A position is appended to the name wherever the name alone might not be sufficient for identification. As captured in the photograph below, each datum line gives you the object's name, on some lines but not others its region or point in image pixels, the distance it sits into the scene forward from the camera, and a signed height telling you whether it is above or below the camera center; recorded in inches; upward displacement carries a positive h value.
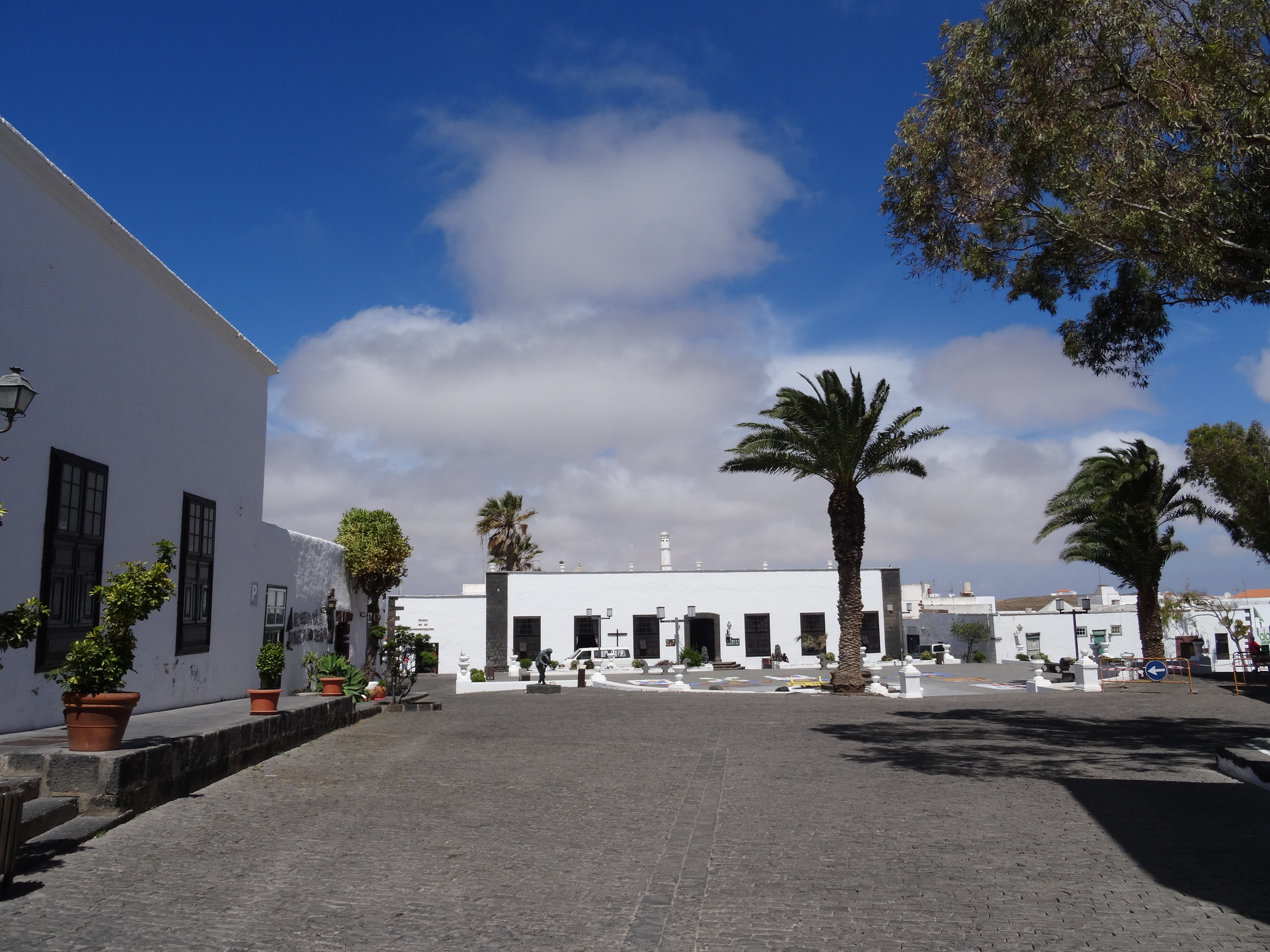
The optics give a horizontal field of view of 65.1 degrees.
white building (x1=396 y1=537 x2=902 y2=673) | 1871.3 +20.7
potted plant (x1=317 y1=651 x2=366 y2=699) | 693.3 -34.6
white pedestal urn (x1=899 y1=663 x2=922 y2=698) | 1017.5 -62.9
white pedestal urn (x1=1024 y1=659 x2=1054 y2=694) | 1128.2 -72.8
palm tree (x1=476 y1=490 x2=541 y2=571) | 2175.2 +222.9
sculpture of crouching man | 1180.5 -41.6
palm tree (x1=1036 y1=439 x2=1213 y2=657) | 1244.5 +131.7
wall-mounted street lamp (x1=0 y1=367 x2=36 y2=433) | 330.6 +78.6
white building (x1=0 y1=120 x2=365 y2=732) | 410.0 +93.0
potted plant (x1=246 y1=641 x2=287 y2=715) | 517.7 -25.5
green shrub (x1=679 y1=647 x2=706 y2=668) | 1676.9 -55.5
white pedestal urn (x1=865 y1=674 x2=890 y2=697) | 1045.2 -70.0
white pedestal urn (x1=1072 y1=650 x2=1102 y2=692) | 1114.7 -63.6
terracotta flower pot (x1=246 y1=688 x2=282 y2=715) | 516.7 -36.2
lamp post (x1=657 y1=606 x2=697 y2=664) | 1795.0 +18.6
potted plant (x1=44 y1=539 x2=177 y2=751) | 328.8 -10.6
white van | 1732.3 -52.7
